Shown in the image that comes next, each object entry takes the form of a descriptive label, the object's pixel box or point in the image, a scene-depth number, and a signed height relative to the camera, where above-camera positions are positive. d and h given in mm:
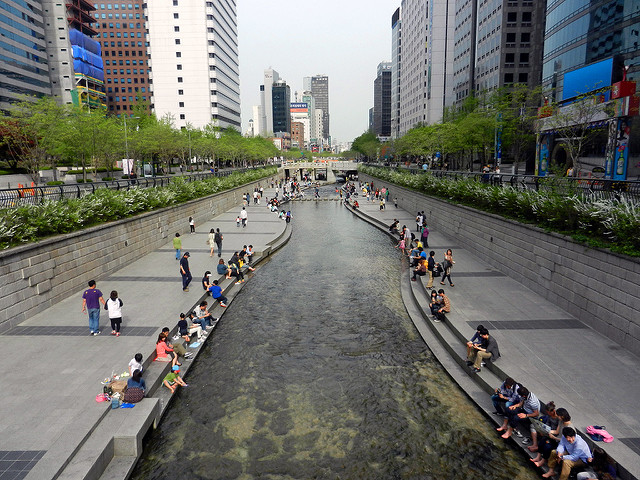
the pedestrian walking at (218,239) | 24031 -3698
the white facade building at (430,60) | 107625 +30654
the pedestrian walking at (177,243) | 22547 -3635
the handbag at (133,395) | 9578 -5073
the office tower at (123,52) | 138750 +42263
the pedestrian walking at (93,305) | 12898 -3958
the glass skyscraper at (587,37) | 33281 +12111
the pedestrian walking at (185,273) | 17406 -4125
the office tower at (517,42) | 63938 +20073
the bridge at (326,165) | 125312 +2433
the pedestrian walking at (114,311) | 12875 -4138
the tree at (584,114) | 27547 +4044
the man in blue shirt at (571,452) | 7520 -5210
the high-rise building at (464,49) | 80500 +24756
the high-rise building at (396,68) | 158000 +41033
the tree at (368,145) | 129675 +9189
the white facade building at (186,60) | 99881 +28711
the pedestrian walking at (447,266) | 18469 -4237
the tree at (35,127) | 34156 +4343
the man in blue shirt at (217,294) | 17344 -4997
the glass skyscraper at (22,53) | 75750 +24826
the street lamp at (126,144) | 44275 +3634
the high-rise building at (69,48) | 96188 +31859
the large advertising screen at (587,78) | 35906 +8373
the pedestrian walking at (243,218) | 35375 -3710
